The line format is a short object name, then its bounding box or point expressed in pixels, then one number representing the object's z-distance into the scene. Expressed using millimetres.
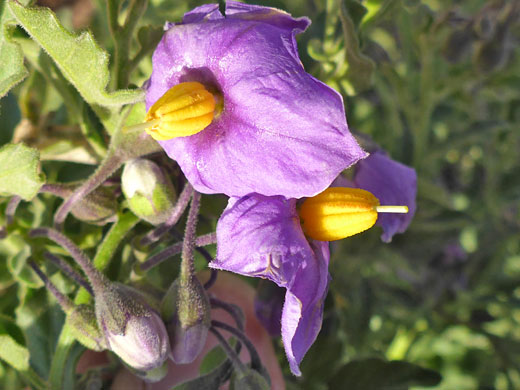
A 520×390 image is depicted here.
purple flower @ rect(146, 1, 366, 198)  68
